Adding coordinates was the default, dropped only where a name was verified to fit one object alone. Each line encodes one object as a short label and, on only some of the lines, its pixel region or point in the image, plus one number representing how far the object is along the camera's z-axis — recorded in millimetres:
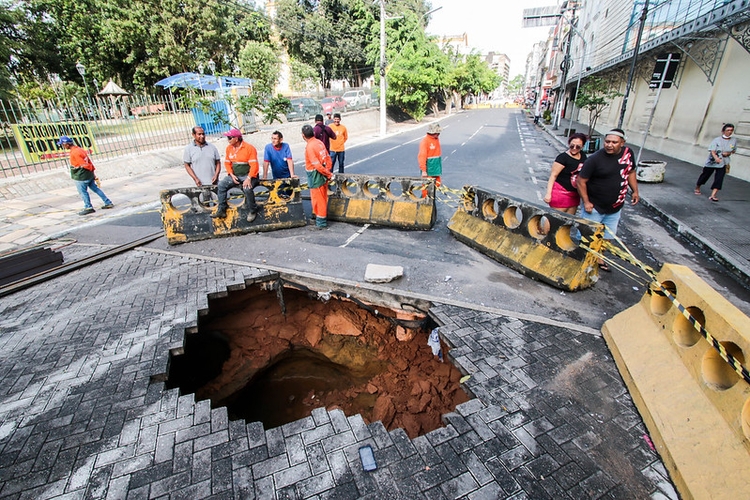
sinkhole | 4223
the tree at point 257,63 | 31141
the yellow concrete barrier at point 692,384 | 2158
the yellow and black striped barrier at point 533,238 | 4500
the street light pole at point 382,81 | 21938
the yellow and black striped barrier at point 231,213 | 6348
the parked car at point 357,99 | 29697
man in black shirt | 4500
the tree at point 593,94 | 15586
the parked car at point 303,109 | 22536
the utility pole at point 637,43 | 11258
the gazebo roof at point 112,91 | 21145
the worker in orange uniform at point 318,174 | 6227
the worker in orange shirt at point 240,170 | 6504
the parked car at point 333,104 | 26625
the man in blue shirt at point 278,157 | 7078
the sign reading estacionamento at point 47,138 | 10773
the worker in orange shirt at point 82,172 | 7949
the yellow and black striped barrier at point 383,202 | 6789
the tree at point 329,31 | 36625
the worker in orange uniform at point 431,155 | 6992
